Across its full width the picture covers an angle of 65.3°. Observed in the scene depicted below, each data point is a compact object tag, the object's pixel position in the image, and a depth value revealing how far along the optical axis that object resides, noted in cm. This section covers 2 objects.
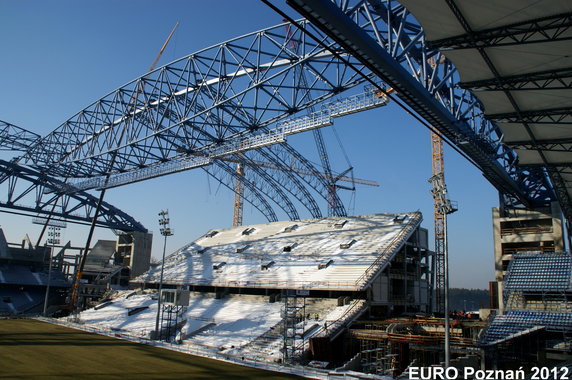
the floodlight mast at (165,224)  3712
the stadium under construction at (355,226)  1617
